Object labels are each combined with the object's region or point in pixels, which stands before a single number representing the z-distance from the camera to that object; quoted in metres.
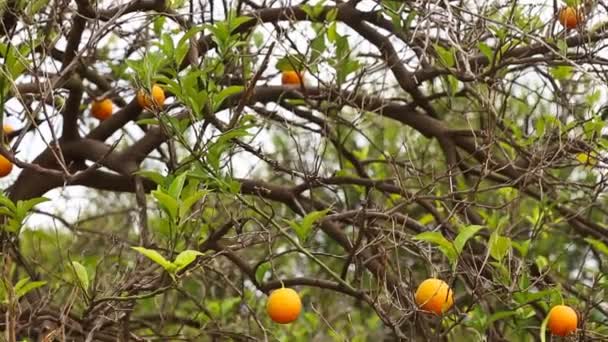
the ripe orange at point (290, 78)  6.27
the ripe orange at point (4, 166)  5.03
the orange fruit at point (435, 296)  4.47
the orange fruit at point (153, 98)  4.36
